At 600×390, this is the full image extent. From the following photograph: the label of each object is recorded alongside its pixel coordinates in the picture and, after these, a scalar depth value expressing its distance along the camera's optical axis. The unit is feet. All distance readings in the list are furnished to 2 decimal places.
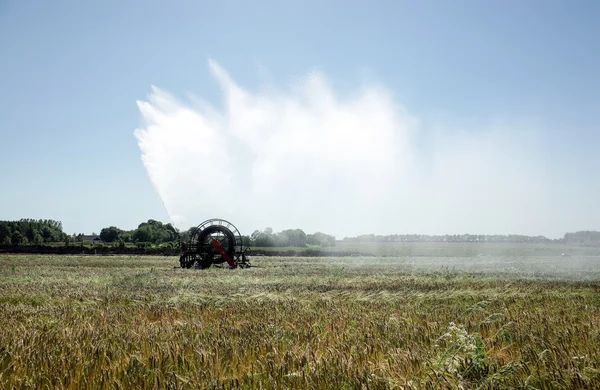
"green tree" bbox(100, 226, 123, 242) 572.01
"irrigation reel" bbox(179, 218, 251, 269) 126.00
